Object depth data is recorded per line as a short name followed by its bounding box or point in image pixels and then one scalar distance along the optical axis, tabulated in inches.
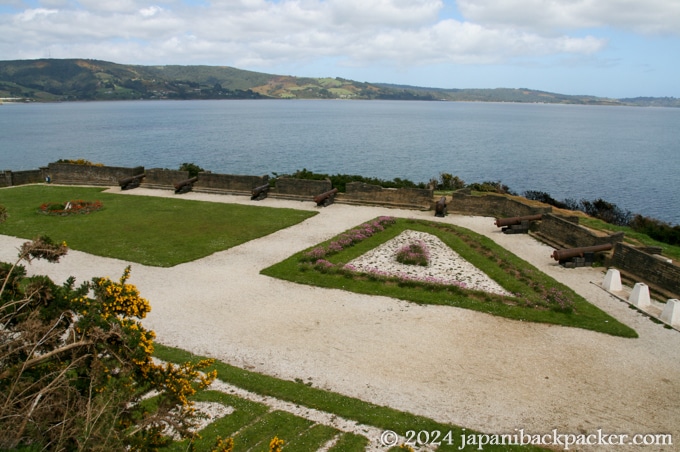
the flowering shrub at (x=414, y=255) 692.7
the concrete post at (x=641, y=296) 567.5
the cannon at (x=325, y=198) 1056.8
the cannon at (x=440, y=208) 986.1
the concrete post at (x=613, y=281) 617.9
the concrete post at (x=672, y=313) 516.4
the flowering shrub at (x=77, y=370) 187.0
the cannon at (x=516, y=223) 875.3
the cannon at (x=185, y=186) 1177.2
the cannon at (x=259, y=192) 1120.8
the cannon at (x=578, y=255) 705.6
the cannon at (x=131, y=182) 1219.5
